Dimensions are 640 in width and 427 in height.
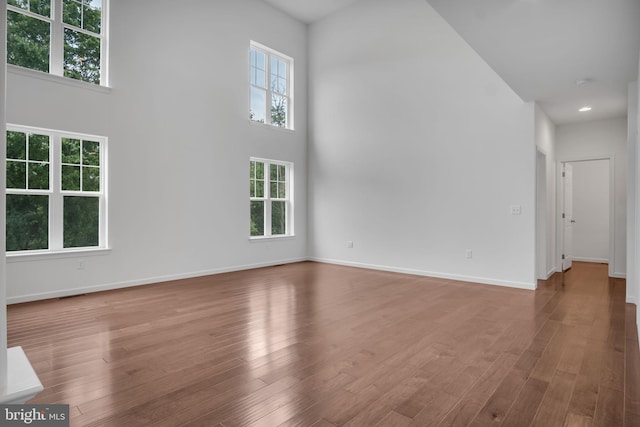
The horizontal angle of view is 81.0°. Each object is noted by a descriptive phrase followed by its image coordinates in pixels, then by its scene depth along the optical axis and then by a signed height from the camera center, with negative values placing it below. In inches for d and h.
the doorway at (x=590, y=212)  324.2 +1.4
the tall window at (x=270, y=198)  289.4 +13.2
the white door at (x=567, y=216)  283.4 -1.9
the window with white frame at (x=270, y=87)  290.5 +103.1
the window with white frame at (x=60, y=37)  180.4 +90.5
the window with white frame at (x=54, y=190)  179.9 +12.4
